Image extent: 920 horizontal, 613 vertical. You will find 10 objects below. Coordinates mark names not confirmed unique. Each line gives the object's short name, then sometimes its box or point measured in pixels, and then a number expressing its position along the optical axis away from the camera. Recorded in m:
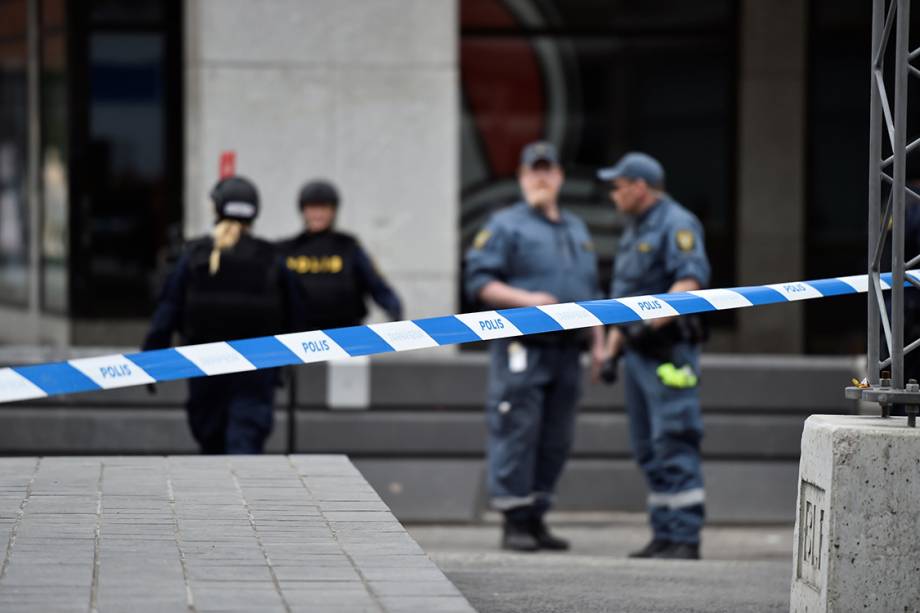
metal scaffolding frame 10.70
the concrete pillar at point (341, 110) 24.12
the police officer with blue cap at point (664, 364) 17.09
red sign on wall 19.09
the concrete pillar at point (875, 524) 10.20
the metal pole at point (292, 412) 20.00
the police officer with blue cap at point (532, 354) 17.97
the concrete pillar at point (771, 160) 29.52
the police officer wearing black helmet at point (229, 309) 16.31
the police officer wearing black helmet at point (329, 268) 19.39
